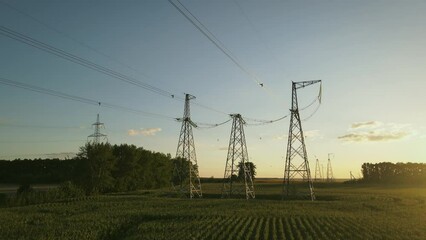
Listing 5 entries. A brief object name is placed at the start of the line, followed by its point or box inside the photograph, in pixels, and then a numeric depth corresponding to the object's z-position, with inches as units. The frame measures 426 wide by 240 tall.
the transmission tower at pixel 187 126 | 2546.8
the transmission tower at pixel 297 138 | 2245.3
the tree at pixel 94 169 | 3408.0
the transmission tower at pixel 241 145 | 2711.6
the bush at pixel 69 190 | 2967.0
